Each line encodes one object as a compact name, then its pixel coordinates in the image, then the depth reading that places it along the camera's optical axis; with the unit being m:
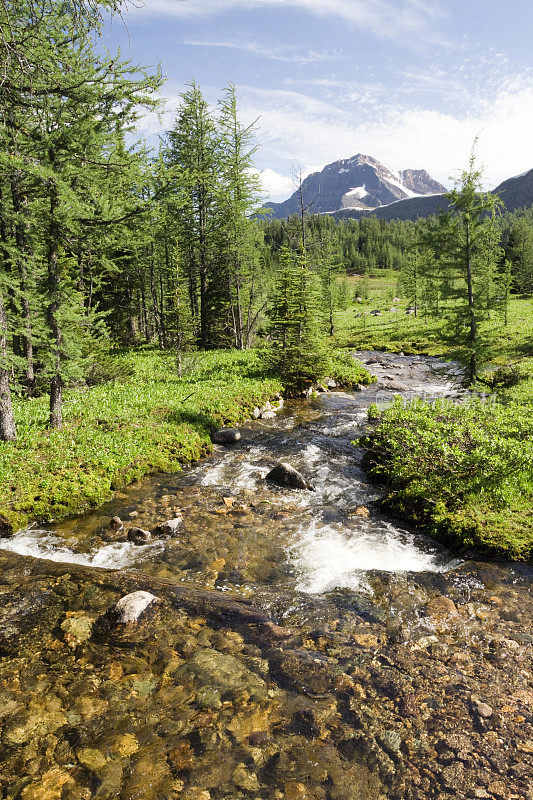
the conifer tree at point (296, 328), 22.17
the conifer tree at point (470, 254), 16.28
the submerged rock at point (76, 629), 5.63
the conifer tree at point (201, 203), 28.97
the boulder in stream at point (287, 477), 11.56
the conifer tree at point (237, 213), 27.28
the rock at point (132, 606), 6.07
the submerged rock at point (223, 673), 4.99
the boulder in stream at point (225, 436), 15.20
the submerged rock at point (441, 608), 6.37
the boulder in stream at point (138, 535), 8.70
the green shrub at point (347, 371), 25.66
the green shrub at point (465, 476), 8.23
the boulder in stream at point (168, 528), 9.02
